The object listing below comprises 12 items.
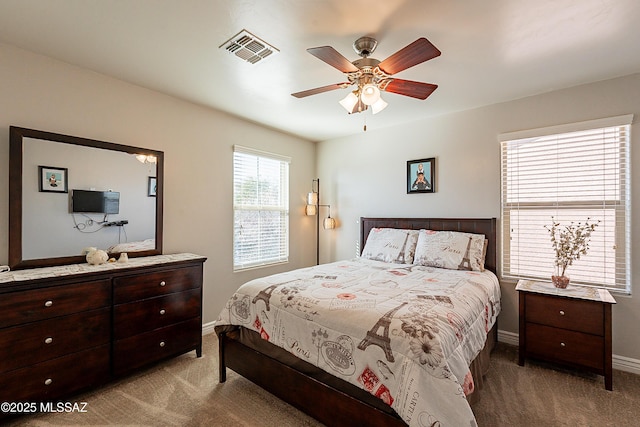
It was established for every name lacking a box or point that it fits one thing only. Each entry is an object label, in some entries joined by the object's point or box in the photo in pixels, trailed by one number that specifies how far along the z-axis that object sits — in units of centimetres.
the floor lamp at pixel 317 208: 454
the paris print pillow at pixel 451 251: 303
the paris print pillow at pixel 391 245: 341
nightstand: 229
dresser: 186
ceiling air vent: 204
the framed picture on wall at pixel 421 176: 365
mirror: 217
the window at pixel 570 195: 261
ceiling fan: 174
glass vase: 259
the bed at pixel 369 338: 140
